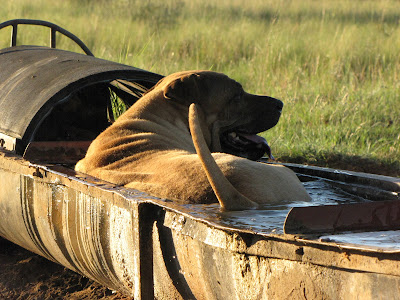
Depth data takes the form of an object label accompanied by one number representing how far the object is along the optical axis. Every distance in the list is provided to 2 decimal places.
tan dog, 5.91
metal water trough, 4.27
